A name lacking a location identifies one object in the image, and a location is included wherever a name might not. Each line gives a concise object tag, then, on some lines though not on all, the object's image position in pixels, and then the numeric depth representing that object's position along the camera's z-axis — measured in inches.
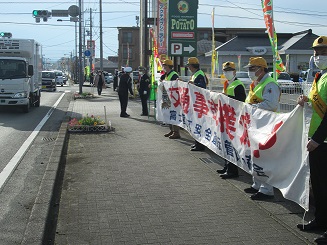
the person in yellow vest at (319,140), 187.5
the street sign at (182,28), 576.7
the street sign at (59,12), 1264.8
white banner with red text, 208.8
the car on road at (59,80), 2465.2
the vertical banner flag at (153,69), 676.6
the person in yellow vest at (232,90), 300.0
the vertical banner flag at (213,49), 1016.4
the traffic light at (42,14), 1256.5
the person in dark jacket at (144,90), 700.0
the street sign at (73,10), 1238.3
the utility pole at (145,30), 1033.3
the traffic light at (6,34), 931.7
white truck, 725.3
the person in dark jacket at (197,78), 393.4
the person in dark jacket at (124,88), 703.1
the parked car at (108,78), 2623.8
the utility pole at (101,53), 1716.3
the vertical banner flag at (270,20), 445.7
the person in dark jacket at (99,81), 1368.1
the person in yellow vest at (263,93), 249.6
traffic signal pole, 1237.0
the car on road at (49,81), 1673.2
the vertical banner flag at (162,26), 836.0
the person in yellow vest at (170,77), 473.7
